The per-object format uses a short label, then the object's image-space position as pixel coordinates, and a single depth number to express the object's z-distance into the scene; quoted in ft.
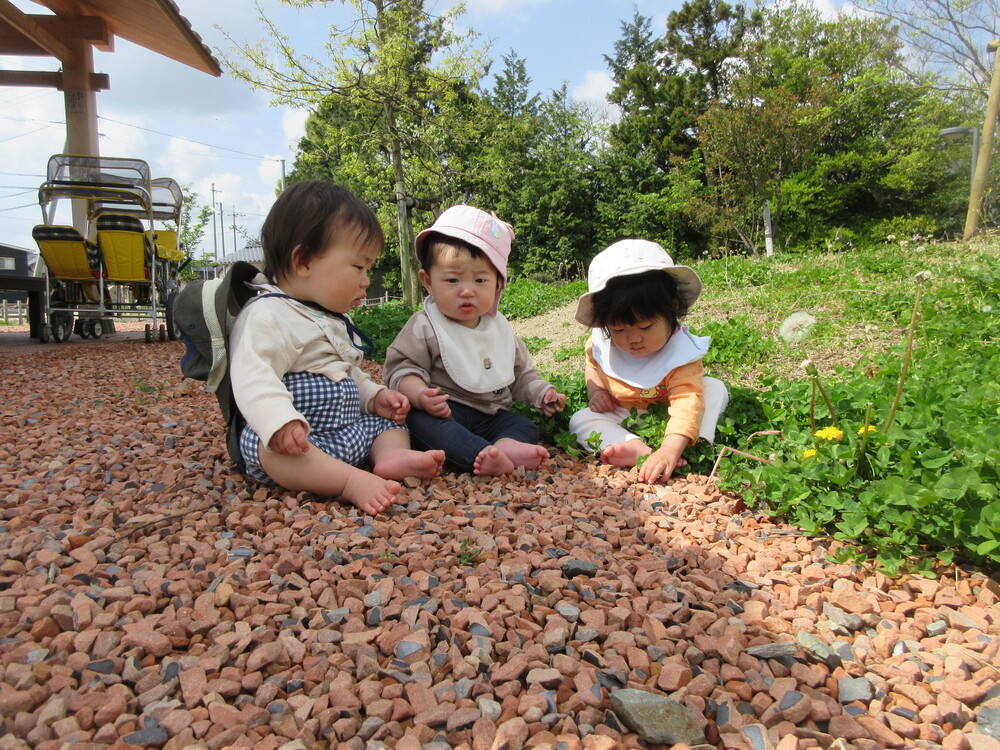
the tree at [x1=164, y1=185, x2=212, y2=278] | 106.83
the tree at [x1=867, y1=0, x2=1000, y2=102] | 40.70
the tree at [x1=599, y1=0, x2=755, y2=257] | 73.77
